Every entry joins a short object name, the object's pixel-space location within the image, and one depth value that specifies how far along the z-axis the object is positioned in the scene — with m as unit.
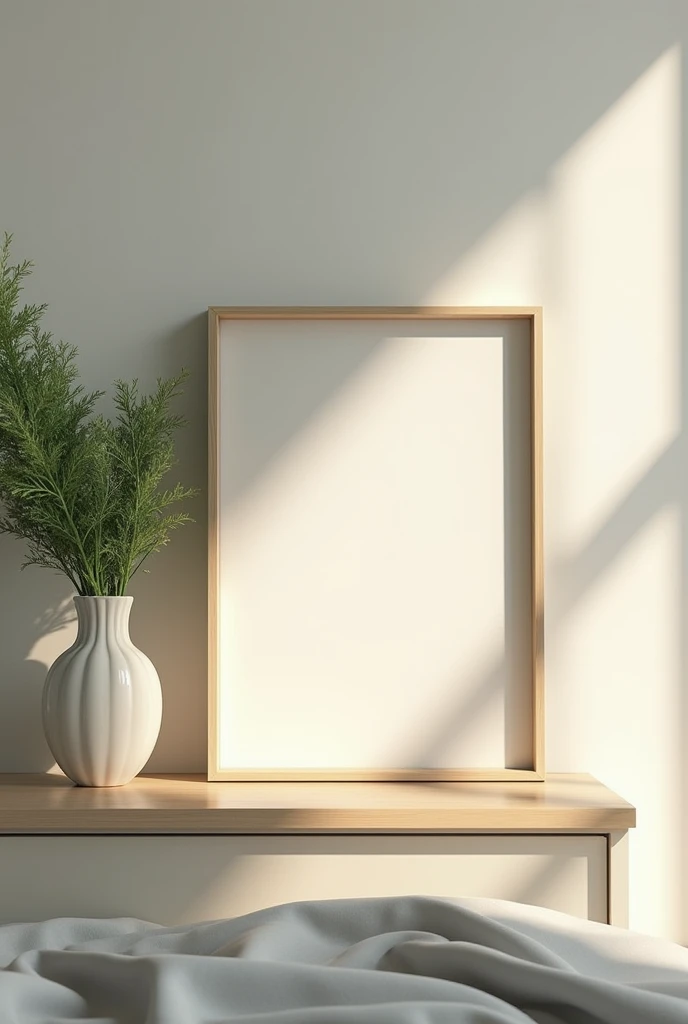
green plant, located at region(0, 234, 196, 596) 1.76
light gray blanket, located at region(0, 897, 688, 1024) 0.93
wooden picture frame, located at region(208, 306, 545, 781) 1.89
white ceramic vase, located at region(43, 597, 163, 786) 1.75
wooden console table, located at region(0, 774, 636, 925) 1.61
